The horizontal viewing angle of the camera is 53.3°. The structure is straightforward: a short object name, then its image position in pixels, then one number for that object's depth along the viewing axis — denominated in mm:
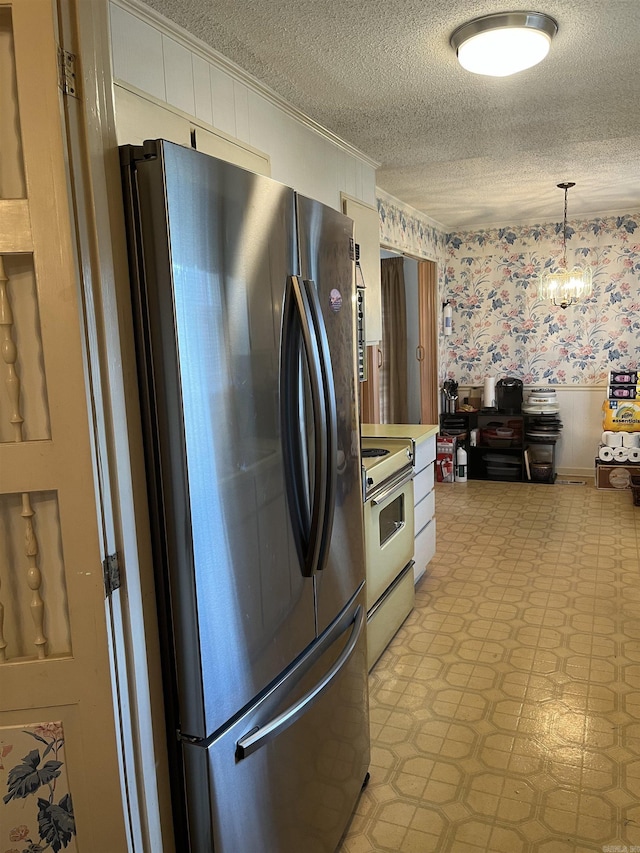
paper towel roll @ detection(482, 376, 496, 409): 6098
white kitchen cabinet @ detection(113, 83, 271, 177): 1613
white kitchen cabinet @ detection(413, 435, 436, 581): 3463
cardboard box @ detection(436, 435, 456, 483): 5957
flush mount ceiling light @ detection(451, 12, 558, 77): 1867
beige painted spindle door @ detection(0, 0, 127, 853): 1049
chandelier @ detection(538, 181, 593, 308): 5199
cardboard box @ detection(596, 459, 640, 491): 5406
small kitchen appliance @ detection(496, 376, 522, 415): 6031
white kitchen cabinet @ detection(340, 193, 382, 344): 3281
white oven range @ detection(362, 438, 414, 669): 2646
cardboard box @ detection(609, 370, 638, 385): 5547
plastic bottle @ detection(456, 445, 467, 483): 5961
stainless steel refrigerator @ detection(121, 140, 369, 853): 1187
